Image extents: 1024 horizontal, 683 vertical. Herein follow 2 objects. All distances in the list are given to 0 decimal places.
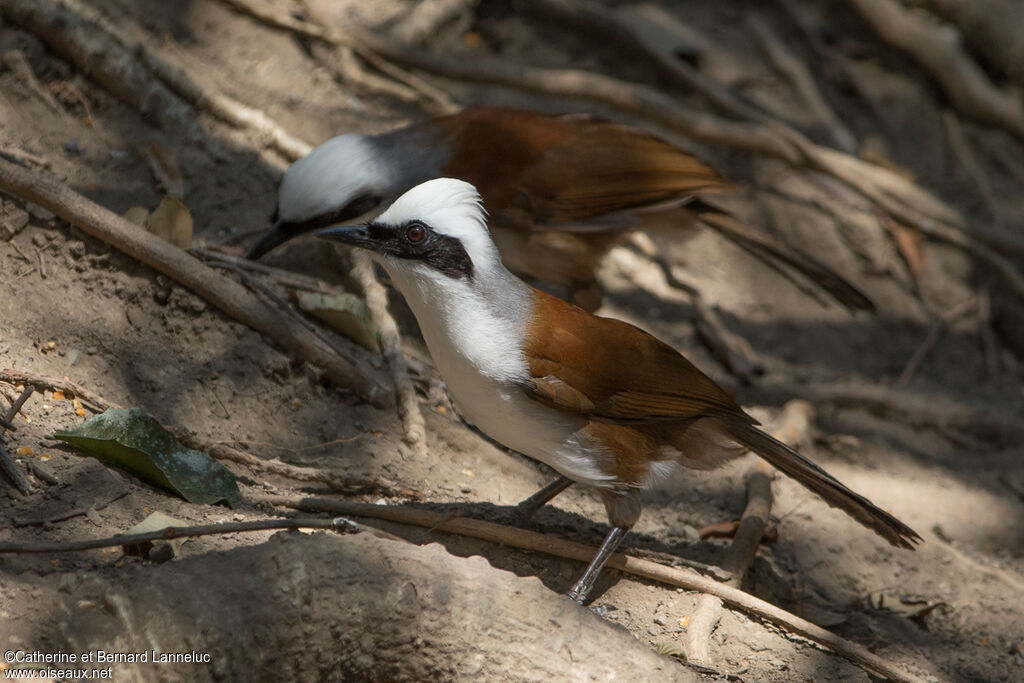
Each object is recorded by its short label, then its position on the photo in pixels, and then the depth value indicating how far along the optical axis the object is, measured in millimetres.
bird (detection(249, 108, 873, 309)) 8852
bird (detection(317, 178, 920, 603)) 6449
